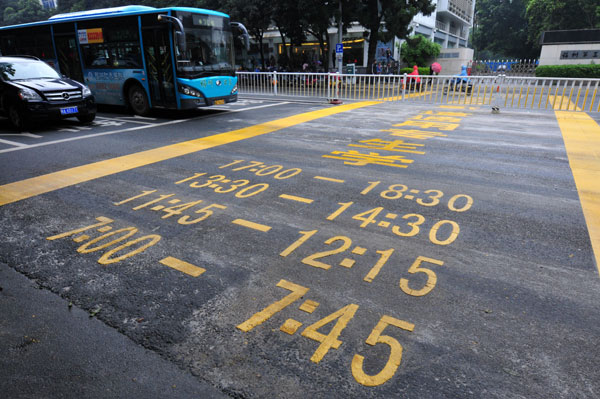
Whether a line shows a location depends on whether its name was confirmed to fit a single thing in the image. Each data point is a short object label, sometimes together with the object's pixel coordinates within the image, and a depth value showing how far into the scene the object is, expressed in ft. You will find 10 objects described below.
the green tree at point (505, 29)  194.39
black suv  32.81
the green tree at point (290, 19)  82.52
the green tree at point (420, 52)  131.95
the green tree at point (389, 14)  79.05
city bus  37.83
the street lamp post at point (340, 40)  74.13
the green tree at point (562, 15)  140.67
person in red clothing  54.44
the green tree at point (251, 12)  88.69
